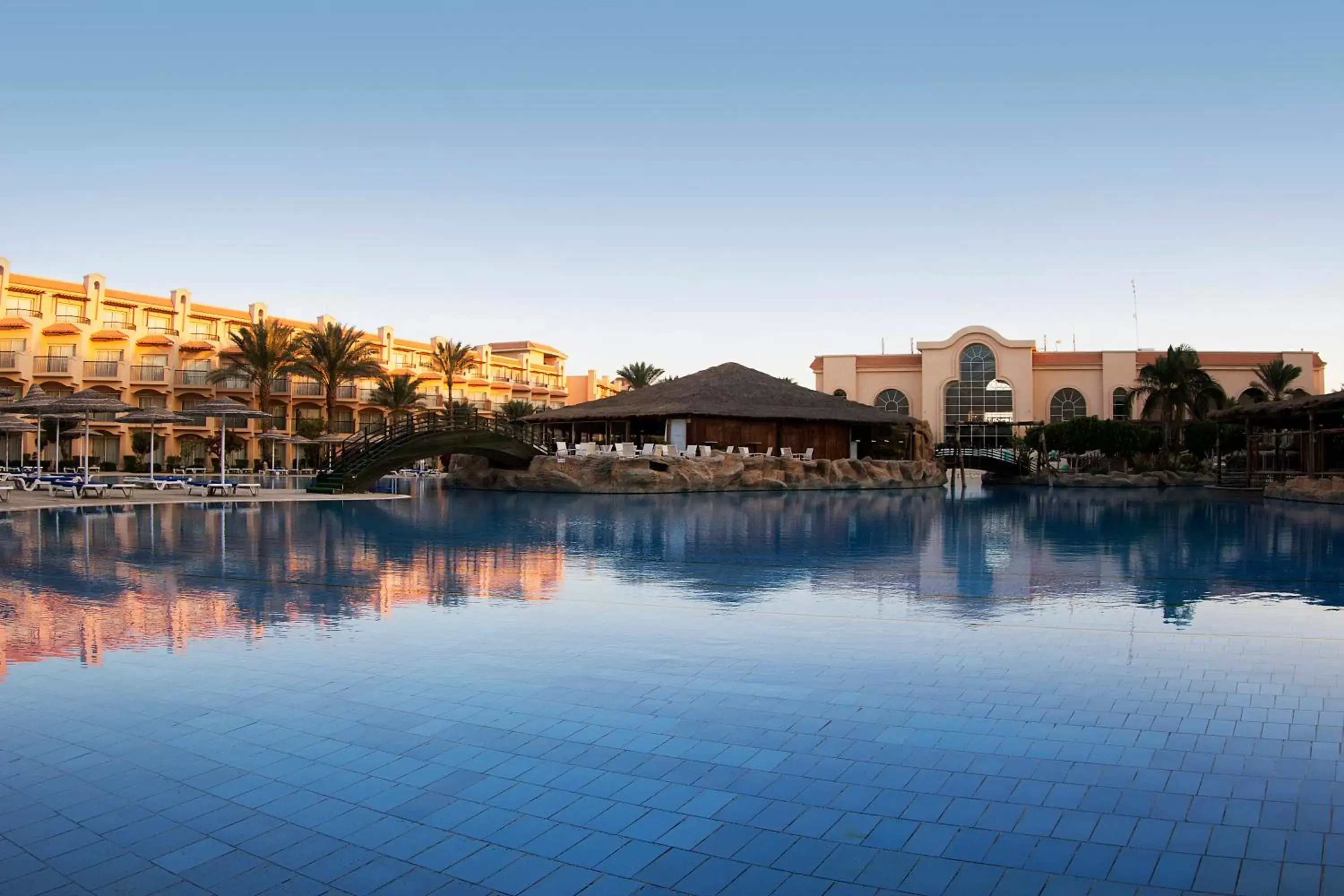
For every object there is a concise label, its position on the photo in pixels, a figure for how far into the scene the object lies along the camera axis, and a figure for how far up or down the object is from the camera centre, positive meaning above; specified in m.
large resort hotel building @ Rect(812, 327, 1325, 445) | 59.69 +3.60
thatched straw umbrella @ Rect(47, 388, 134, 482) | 24.36 +1.29
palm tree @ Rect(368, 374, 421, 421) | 56.38 +3.20
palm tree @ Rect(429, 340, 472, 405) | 60.41 +5.75
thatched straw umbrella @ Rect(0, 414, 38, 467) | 28.56 +0.87
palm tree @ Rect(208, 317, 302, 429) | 49.94 +5.10
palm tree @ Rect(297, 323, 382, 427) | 50.34 +4.94
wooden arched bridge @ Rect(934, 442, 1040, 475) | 50.78 -1.14
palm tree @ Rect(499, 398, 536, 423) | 63.91 +2.55
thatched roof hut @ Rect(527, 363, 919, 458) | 40.34 +1.21
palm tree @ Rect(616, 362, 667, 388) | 67.69 +5.06
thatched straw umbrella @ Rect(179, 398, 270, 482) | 27.61 +1.20
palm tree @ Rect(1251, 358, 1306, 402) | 54.12 +3.27
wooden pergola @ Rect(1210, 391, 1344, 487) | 31.45 -0.18
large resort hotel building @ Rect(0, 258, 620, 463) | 48.94 +5.46
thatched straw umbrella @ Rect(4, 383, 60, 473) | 24.17 +1.23
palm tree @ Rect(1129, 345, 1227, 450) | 48.28 +2.42
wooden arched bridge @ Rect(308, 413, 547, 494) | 30.48 +0.06
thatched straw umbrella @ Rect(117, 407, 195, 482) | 28.14 +1.06
